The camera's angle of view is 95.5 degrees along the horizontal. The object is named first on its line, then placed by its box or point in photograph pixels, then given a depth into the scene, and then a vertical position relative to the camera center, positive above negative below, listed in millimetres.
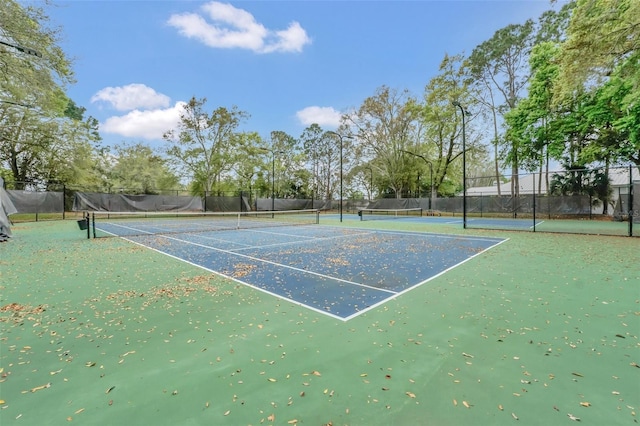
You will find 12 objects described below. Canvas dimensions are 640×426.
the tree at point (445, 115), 27281 +8575
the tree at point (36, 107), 13312 +6332
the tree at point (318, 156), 42250 +7076
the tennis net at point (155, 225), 12719 -1071
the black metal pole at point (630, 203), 9425 -23
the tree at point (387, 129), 30578 +8258
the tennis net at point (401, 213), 27669 -907
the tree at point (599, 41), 9430 +5544
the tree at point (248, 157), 30748 +5221
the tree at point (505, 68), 23609 +11729
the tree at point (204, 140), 28328 +6570
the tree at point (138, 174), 35656 +4039
